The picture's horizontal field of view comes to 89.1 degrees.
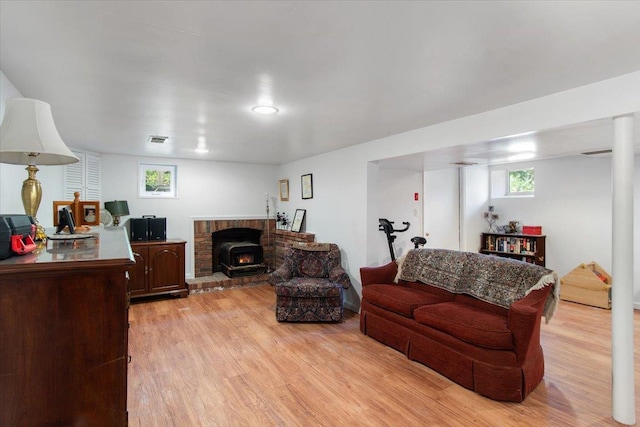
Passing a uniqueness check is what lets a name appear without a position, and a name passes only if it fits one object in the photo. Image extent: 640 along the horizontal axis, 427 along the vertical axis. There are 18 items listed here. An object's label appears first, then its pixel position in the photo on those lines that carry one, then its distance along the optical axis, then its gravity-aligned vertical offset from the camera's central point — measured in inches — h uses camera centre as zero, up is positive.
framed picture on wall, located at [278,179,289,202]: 246.4 +16.9
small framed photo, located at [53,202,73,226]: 116.7 +2.2
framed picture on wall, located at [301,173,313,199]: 214.3 +17.2
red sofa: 95.0 -35.9
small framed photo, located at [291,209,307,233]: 224.4 -6.3
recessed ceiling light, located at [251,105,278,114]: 105.5 +34.0
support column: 83.7 -17.8
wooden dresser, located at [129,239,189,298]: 189.3 -34.4
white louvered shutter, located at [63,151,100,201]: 177.0 +19.5
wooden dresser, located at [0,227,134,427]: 40.1 -16.7
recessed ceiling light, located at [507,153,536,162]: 150.9 +26.5
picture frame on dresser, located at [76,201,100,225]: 117.6 -0.4
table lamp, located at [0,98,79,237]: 55.0 +14.4
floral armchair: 156.9 -41.2
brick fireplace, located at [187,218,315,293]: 217.3 -26.9
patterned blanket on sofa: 108.4 -24.7
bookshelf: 217.8 -25.4
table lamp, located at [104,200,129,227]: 186.4 +2.2
